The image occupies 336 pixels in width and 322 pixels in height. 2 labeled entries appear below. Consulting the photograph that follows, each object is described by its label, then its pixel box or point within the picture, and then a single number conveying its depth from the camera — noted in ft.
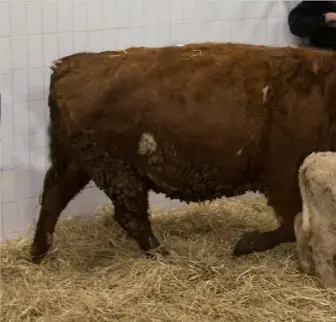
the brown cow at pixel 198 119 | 12.96
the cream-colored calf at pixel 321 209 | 12.08
